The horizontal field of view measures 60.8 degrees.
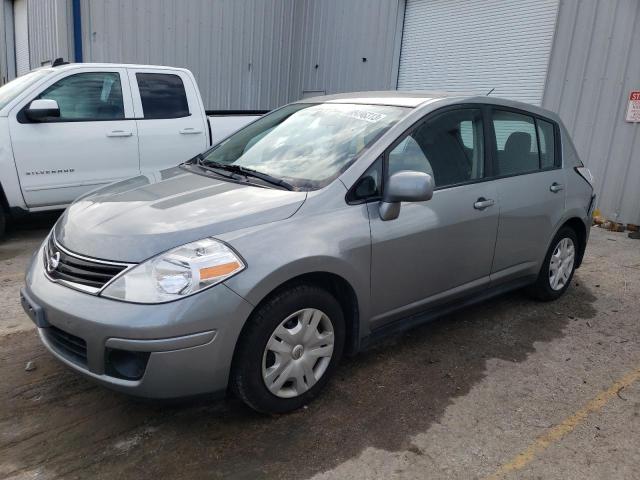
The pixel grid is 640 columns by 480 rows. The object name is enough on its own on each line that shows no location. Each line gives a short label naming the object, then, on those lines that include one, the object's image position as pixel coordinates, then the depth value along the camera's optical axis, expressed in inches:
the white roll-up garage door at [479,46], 331.0
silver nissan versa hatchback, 93.9
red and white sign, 290.5
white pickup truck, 211.5
